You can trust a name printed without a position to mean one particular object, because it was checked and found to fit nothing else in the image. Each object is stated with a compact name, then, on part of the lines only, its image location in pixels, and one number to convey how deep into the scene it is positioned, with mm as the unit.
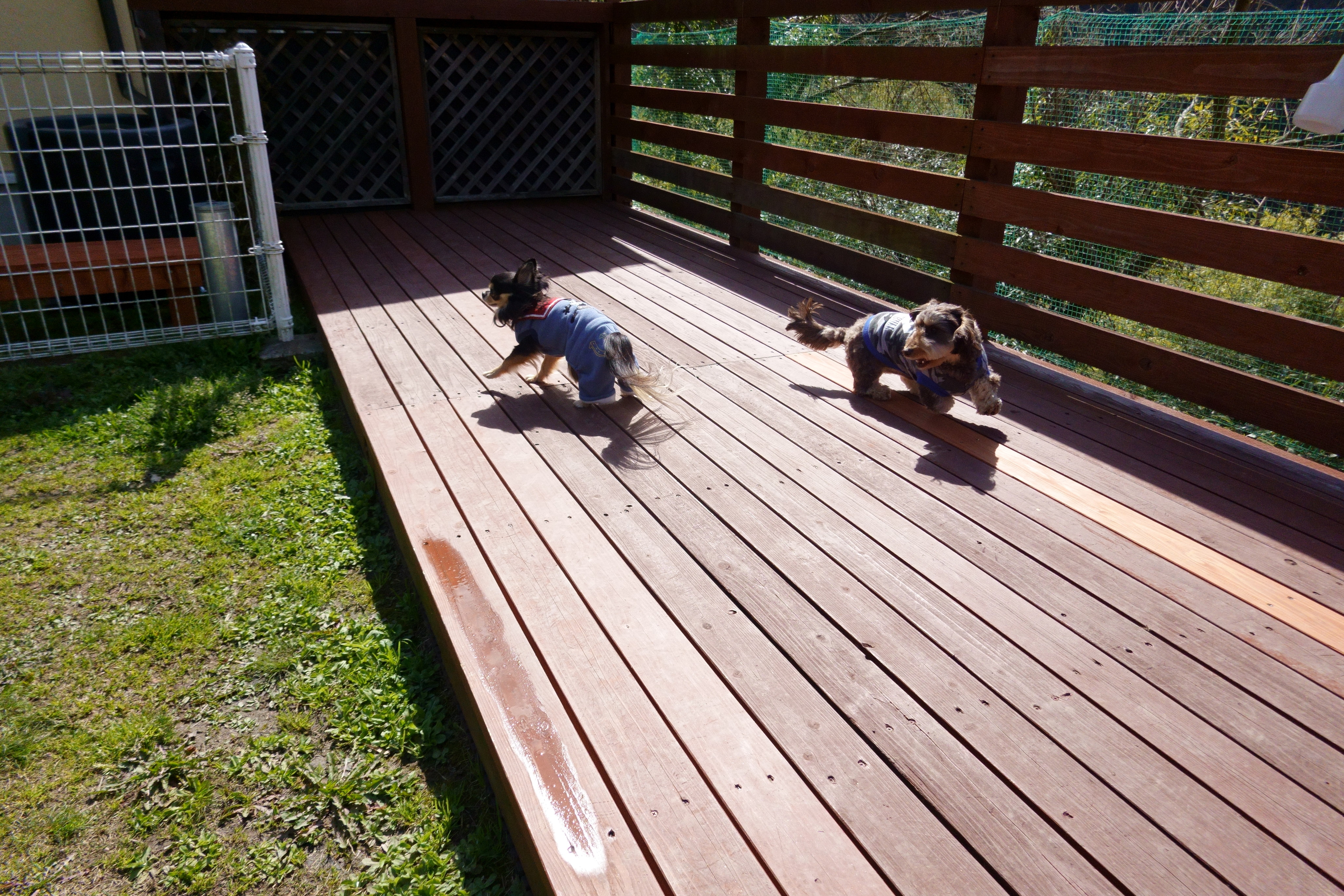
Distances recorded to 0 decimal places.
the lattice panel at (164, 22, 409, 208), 6738
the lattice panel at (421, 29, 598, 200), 7309
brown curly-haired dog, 3047
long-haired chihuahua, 3266
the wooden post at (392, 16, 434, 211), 6785
